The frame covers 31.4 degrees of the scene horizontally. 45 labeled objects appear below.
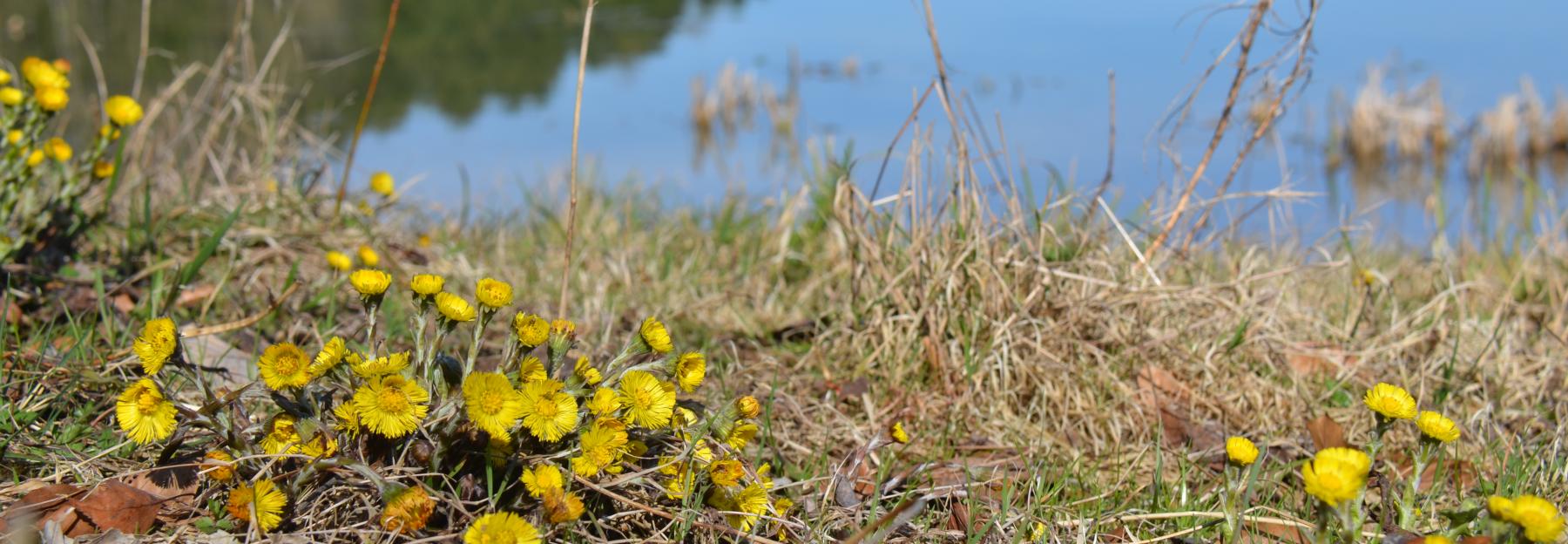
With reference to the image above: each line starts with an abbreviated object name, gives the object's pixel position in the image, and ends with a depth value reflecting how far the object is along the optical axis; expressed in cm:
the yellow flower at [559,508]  112
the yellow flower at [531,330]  116
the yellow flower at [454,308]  116
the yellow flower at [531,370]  118
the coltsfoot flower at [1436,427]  116
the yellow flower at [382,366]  114
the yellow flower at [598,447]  115
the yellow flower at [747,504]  118
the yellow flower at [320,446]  115
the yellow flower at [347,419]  115
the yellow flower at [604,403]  115
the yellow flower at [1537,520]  108
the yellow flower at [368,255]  158
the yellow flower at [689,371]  119
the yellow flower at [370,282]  116
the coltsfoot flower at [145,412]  115
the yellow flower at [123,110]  148
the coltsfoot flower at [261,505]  114
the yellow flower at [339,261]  154
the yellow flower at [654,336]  118
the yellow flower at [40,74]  144
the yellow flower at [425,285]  116
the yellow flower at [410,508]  114
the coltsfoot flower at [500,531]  111
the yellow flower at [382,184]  185
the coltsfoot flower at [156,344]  116
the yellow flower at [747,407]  120
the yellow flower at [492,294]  116
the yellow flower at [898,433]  130
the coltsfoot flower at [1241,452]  117
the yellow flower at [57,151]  148
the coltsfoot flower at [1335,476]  109
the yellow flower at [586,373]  117
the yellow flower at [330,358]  115
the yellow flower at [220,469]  116
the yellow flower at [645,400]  116
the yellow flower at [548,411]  113
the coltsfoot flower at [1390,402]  118
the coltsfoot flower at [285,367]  114
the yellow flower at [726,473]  118
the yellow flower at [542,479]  114
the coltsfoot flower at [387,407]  113
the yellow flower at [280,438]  116
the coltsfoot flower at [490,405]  112
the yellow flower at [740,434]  121
